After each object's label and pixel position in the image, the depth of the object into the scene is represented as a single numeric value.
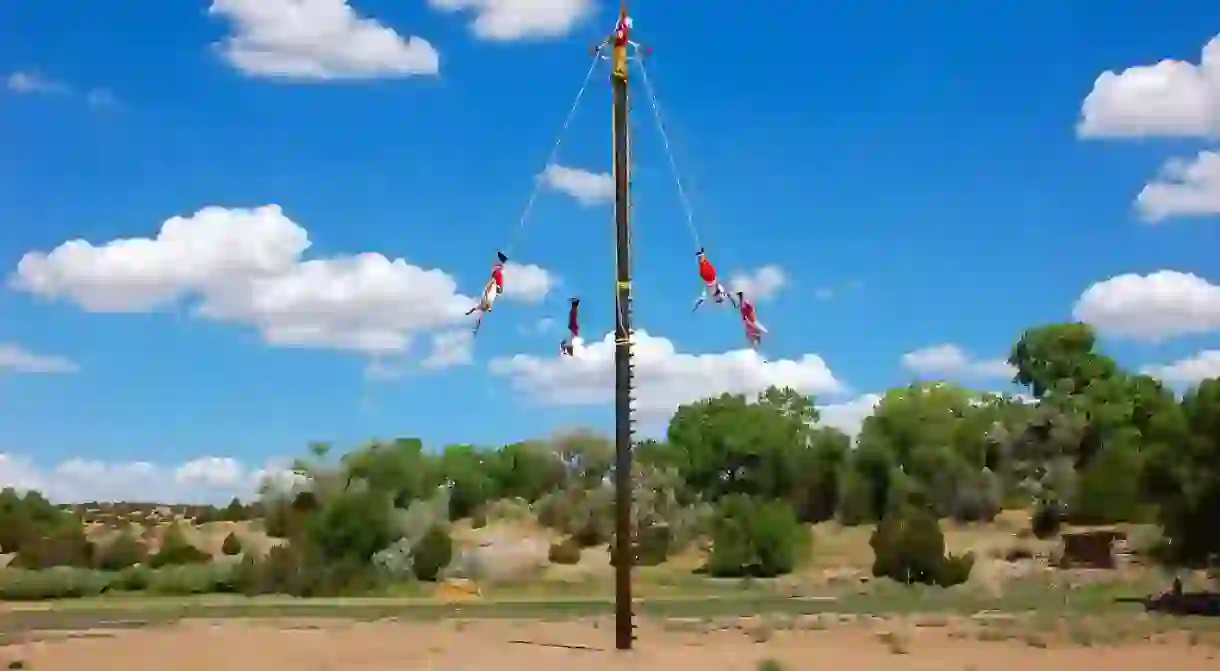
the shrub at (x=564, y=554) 64.88
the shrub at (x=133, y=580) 54.06
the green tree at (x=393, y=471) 74.25
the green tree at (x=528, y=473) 103.44
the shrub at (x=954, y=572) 51.72
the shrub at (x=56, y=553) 61.91
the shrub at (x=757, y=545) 57.84
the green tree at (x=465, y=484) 93.62
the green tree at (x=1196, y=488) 39.94
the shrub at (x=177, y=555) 63.47
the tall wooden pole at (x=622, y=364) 23.61
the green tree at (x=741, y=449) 90.88
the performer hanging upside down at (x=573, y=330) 24.28
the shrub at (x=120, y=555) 62.76
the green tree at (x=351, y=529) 53.12
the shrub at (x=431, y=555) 54.56
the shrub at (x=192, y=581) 52.66
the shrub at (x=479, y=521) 85.25
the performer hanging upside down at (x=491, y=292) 24.22
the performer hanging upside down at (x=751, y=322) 23.47
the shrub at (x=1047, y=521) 70.44
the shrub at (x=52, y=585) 49.31
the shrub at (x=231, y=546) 68.25
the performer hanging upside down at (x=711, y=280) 23.66
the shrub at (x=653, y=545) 67.06
